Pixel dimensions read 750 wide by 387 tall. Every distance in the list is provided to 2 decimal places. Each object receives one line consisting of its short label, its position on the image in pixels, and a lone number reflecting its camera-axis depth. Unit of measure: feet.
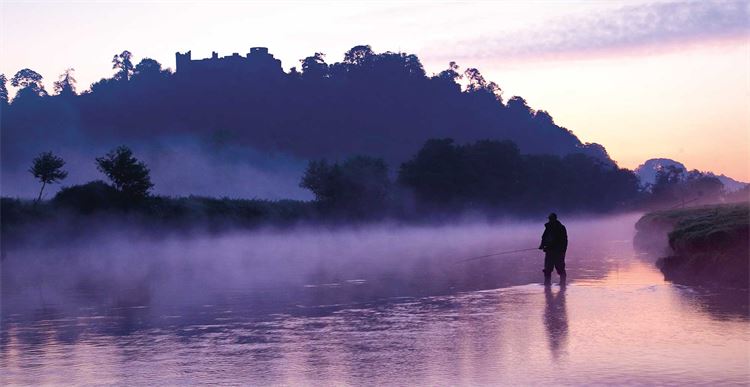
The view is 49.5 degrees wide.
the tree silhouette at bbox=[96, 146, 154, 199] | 211.00
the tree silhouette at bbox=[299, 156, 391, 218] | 299.99
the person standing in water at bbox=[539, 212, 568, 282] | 81.30
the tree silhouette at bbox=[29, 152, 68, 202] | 208.74
